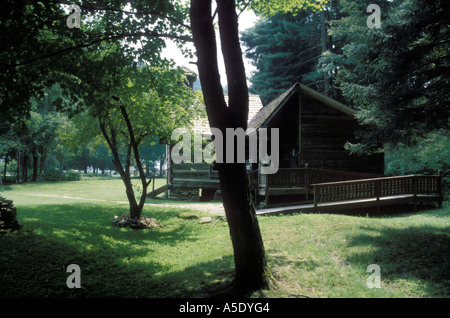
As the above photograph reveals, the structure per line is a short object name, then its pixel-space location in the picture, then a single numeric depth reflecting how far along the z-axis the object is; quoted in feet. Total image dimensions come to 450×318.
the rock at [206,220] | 42.37
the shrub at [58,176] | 136.67
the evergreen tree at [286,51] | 96.48
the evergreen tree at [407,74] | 26.30
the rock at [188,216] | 44.67
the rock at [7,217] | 27.23
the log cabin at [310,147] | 47.67
